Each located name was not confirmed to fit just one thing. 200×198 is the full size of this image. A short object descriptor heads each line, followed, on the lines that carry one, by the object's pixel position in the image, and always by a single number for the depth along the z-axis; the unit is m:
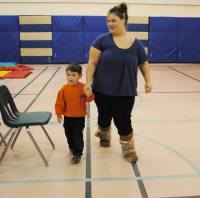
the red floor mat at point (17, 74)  9.57
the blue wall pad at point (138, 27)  13.30
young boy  3.51
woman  3.41
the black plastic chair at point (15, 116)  3.48
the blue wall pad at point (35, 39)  12.90
